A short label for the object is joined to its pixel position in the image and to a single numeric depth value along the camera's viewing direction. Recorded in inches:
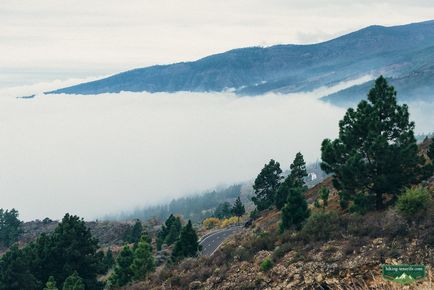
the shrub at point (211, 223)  4924.2
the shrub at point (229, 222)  4722.4
